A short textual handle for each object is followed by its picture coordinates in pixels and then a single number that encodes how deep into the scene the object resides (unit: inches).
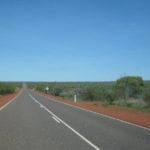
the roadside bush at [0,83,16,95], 4435.0
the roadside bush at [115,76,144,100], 2454.0
